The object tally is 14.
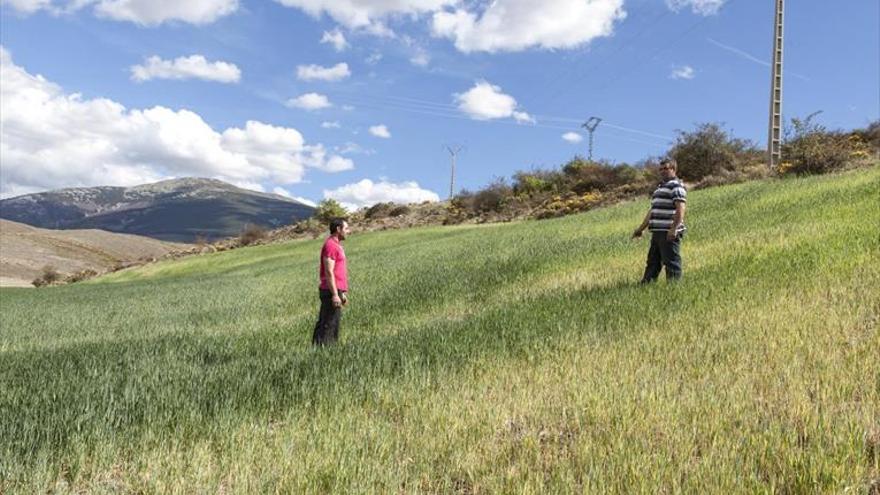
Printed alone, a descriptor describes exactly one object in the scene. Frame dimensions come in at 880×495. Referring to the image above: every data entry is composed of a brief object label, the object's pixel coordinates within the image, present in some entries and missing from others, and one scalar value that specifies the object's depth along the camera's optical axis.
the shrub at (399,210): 67.47
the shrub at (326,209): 74.50
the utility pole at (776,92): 29.52
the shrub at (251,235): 73.12
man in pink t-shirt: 8.88
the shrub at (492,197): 58.82
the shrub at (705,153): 41.47
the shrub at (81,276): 69.69
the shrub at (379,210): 69.12
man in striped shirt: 9.43
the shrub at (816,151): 28.58
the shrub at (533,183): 59.57
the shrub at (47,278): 78.25
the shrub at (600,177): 50.59
